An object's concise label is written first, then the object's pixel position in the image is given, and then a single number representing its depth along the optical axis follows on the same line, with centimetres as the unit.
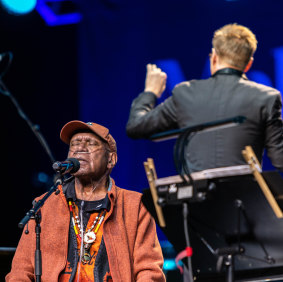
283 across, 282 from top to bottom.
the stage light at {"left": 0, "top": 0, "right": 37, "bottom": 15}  1205
